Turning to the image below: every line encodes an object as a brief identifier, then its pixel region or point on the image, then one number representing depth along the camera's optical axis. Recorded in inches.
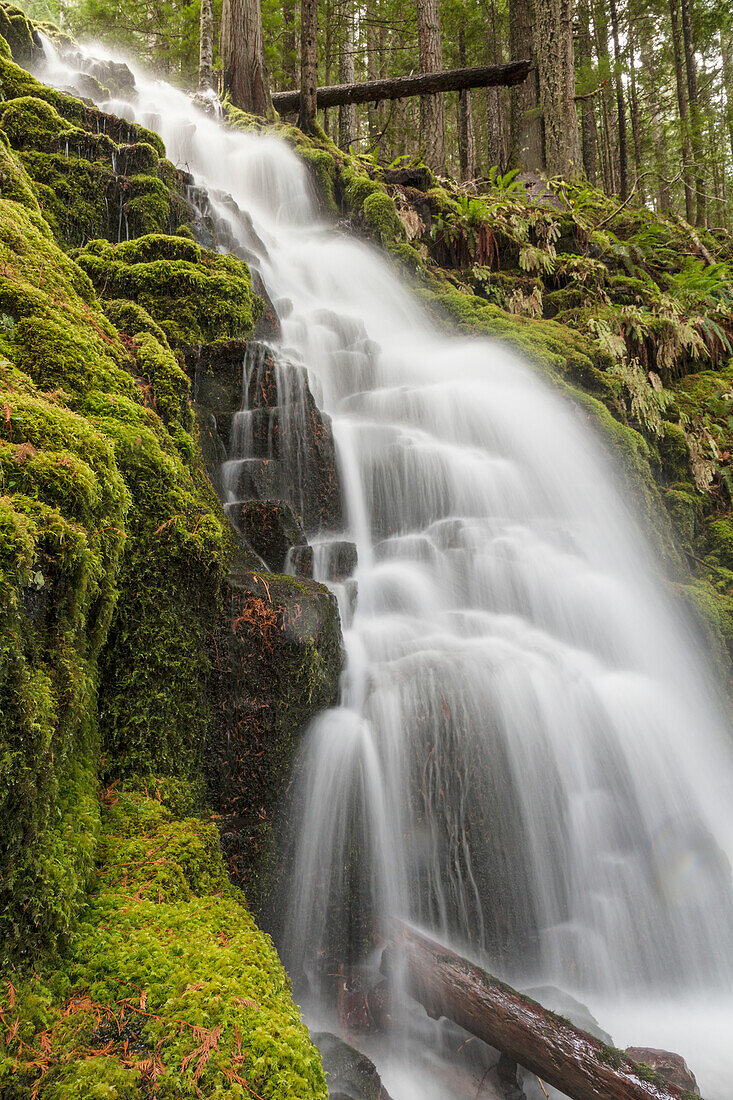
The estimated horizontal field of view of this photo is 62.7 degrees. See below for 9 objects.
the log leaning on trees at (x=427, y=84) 476.4
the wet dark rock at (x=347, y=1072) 92.0
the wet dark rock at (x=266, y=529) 156.3
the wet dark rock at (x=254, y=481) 174.4
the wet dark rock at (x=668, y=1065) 103.7
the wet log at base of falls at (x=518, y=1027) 91.5
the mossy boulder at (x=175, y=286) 187.0
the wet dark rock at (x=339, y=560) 173.9
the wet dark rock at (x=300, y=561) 157.1
